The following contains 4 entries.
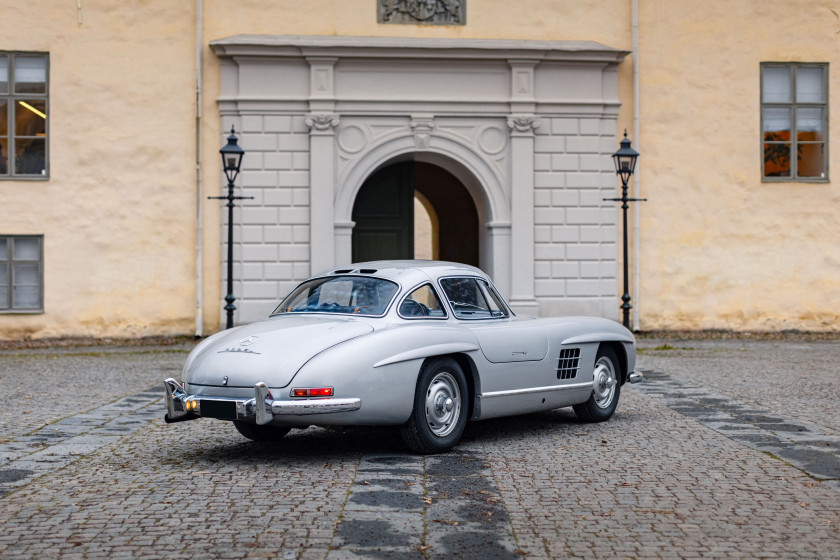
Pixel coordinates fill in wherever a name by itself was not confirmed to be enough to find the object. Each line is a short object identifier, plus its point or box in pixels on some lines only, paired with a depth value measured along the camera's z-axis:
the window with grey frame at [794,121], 20.97
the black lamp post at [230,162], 17.17
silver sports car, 6.80
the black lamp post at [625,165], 17.19
